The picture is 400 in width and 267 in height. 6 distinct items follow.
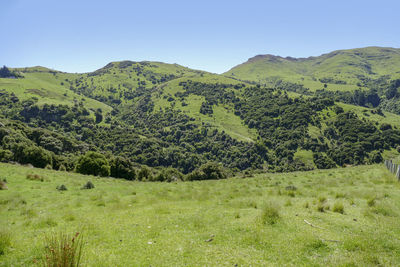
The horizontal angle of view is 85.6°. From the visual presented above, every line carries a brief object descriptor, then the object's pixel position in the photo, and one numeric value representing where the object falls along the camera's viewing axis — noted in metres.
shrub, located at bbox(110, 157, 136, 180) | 45.88
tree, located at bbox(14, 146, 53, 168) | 41.84
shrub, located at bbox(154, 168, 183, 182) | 45.54
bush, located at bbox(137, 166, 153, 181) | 47.60
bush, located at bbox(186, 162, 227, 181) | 46.28
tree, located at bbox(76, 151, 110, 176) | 41.47
